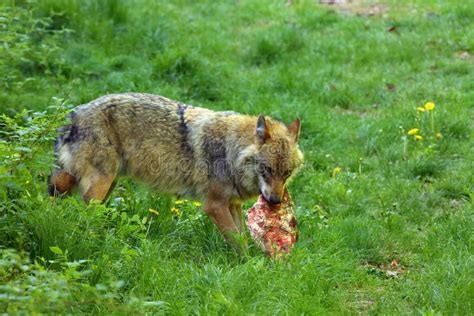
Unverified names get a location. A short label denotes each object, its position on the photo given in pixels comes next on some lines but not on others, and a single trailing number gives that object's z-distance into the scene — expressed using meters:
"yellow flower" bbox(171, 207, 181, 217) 14.11
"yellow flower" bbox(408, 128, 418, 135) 17.67
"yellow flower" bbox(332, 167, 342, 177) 16.97
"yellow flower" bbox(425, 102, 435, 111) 17.80
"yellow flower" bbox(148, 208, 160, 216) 13.44
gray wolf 12.92
